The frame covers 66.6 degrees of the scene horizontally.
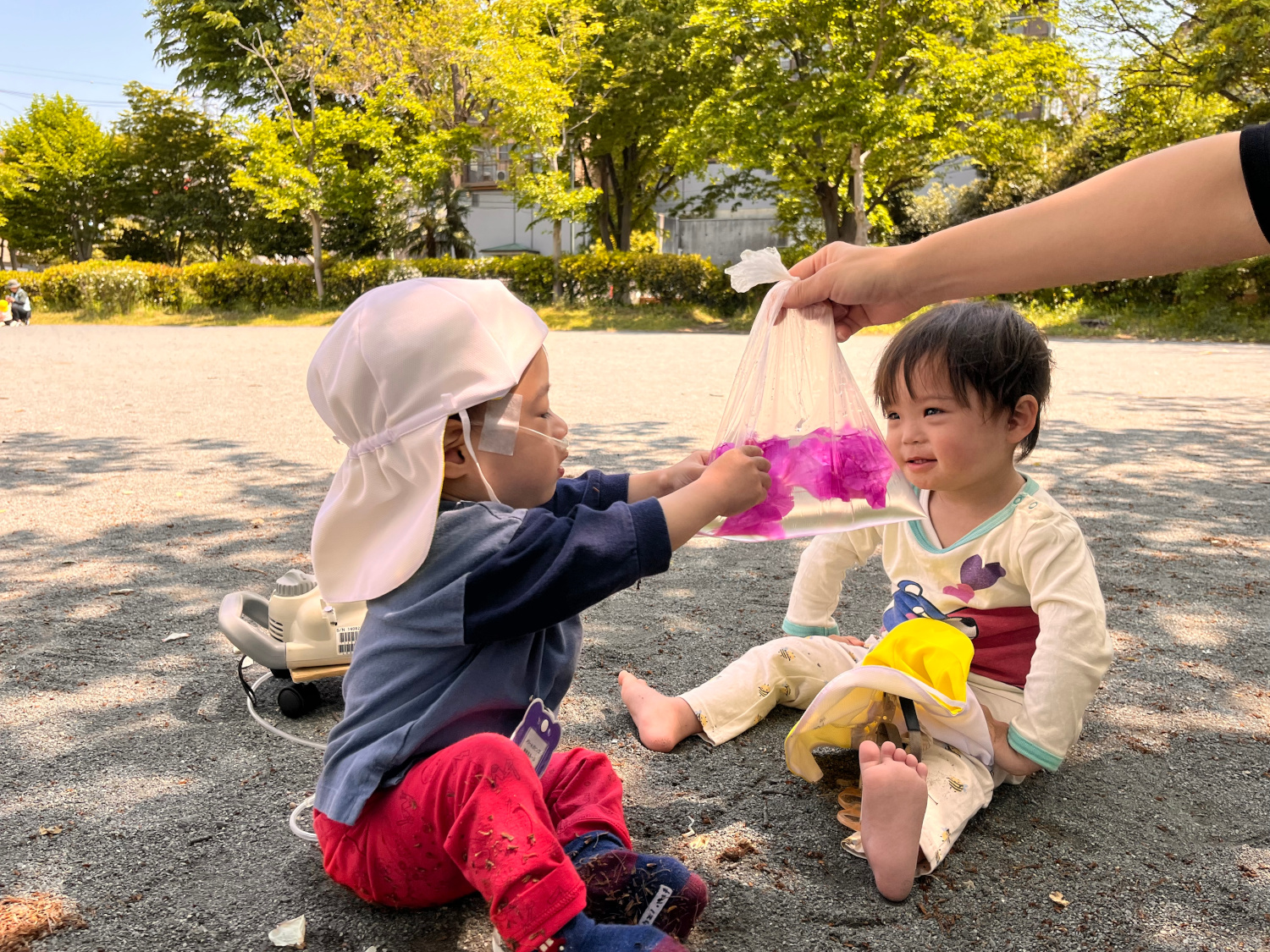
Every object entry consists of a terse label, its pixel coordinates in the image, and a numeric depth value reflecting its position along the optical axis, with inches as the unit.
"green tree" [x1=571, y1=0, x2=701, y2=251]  894.4
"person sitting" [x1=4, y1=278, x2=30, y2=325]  777.6
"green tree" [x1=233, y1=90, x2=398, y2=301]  866.1
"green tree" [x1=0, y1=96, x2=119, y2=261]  1170.6
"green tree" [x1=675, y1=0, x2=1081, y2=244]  690.2
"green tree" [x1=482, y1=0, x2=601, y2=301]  810.2
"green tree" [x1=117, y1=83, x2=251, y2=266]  1189.1
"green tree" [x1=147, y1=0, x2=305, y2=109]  1120.2
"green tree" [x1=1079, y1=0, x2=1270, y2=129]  597.0
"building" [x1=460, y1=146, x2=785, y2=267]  1328.7
